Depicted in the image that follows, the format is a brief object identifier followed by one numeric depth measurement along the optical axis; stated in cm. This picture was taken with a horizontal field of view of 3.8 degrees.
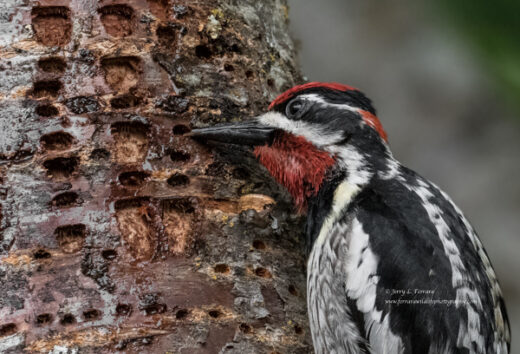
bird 228
